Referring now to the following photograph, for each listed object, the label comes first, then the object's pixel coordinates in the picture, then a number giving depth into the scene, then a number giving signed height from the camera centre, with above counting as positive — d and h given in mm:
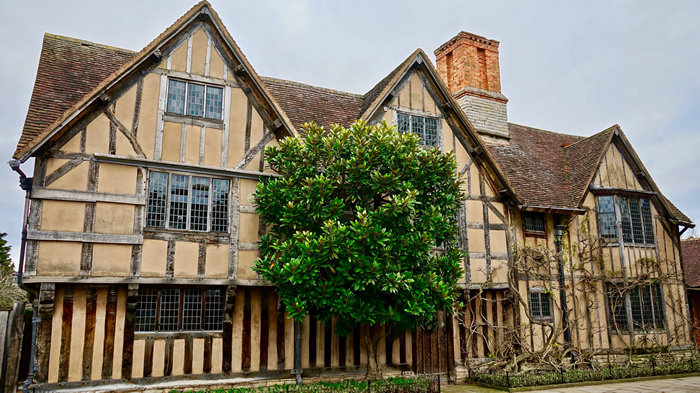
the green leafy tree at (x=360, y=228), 10578 +1647
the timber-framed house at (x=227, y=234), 10742 +1792
